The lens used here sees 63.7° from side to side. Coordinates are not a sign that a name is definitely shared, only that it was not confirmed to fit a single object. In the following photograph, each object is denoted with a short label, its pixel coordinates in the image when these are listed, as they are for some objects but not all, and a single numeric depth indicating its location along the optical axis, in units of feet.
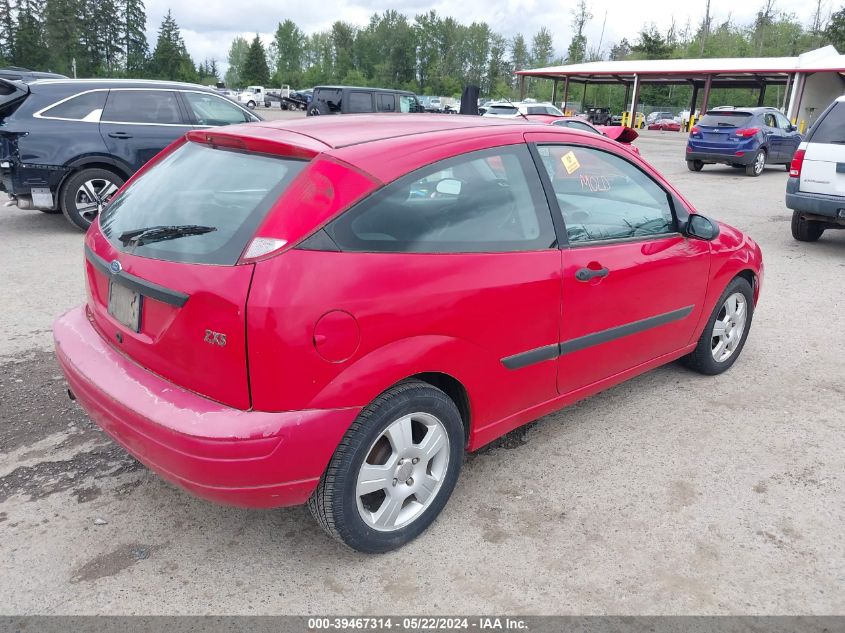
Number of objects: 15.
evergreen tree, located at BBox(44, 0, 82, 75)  276.21
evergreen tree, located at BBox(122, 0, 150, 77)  326.65
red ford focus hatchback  7.33
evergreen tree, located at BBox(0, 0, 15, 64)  257.73
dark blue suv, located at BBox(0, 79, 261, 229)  24.88
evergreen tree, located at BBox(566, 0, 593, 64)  297.33
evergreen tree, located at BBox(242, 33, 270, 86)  343.87
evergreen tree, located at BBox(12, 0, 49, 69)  254.27
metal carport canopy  105.19
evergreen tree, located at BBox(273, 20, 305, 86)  417.90
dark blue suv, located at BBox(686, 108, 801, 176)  53.83
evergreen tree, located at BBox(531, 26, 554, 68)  351.87
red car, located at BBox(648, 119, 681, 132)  152.35
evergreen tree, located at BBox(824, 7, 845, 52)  215.72
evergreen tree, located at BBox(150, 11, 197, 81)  312.29
